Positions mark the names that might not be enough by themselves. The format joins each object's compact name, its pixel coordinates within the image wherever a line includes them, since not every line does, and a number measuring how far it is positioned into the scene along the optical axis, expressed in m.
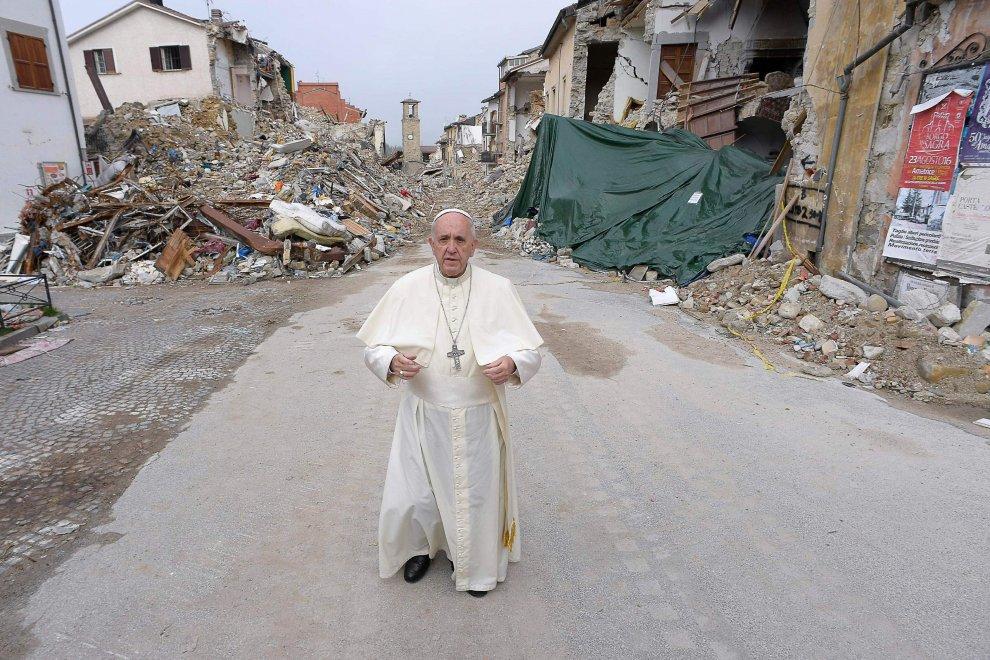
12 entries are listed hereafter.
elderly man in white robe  2.37
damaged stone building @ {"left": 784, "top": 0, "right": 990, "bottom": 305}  5.47
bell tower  55.99
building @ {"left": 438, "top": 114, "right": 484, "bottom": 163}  50.03
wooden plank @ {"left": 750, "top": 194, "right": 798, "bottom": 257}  8.39
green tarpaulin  9.57
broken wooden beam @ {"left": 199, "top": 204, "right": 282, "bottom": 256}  11.11
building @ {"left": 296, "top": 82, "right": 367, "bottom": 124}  46.50
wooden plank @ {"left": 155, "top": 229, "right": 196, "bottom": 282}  10.88
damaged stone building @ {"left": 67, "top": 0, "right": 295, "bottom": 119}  23.73
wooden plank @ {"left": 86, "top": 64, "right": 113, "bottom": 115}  20.62
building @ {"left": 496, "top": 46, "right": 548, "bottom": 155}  29.50
